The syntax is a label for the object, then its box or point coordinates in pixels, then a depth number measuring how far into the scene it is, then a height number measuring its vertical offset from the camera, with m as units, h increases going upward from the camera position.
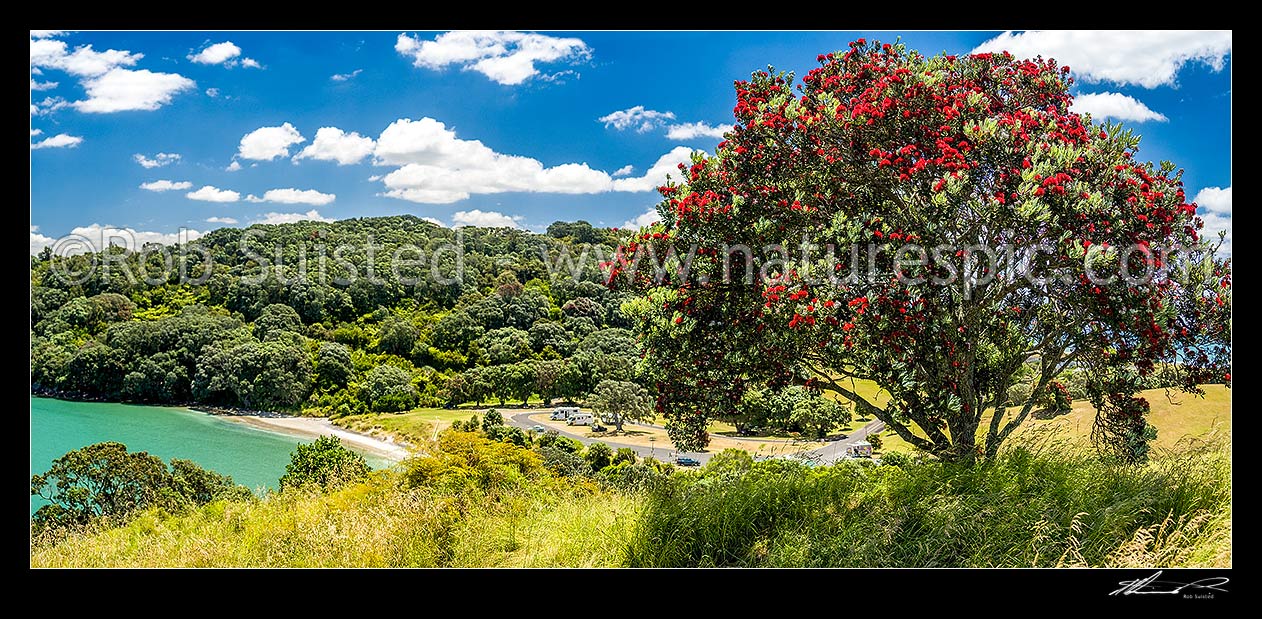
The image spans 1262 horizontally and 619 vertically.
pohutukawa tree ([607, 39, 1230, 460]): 4.54 +0.42
